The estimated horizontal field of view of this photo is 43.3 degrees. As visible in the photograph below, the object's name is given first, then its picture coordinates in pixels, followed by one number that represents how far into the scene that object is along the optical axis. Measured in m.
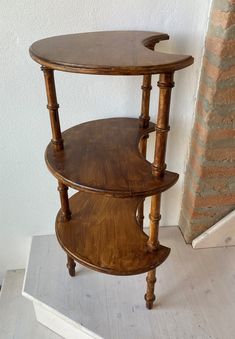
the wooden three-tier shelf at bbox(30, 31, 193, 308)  0.64
